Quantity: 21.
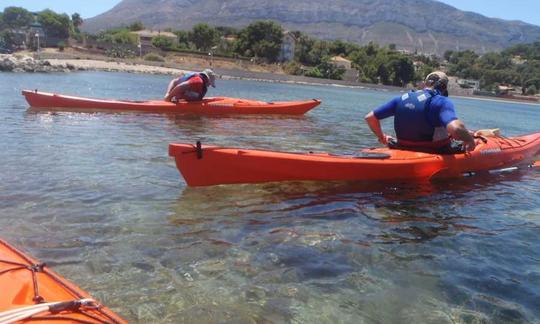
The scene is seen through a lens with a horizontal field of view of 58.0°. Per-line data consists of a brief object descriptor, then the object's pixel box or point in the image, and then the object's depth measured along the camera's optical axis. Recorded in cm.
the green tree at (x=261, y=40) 9131
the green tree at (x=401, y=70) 9419
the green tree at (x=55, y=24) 9869
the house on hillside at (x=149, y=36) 9860
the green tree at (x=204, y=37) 9344
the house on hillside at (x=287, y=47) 9944
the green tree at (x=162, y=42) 9071
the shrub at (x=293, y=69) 8738
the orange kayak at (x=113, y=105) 1413
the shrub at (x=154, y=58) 7888
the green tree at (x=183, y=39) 9774
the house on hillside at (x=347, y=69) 9131
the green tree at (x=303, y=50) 9869
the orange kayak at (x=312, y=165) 657
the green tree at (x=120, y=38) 9856
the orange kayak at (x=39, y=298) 227
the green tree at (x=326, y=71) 8725
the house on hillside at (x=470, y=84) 11756
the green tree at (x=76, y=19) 11764
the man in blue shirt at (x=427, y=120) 707
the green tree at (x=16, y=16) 13150
